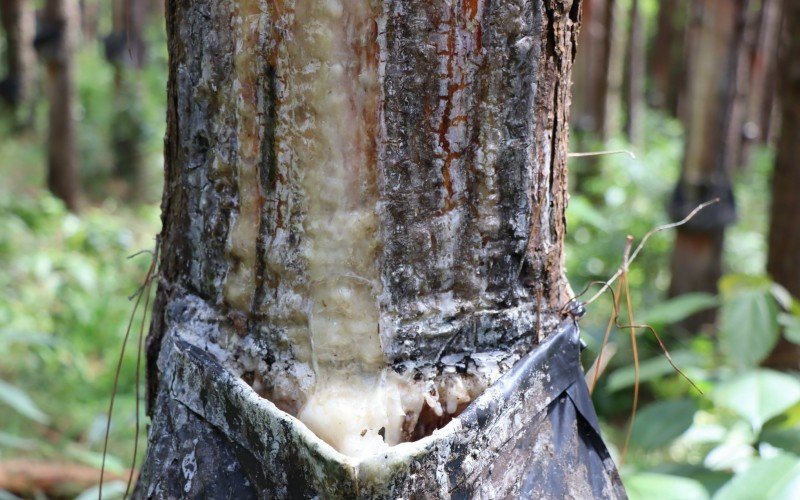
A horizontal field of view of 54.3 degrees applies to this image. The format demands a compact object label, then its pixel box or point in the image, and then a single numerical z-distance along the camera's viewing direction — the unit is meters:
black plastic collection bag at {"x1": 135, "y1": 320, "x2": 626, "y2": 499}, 0.69
